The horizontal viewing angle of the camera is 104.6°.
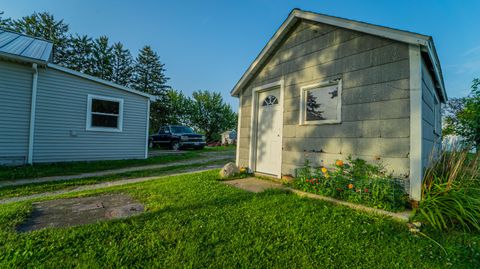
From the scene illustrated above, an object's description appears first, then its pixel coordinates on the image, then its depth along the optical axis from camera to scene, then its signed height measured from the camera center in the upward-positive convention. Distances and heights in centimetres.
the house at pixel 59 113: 596 +72
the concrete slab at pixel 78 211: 236 -117
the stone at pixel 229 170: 513 -92
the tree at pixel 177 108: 2558 +399
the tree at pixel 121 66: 2634 +980
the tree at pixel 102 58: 2480 +1013
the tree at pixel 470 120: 708 +111
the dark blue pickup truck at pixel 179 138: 1311 -12
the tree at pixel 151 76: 2572 +858
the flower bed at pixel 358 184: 287 -73
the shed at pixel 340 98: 299 +95
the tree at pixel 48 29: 2159 +1237
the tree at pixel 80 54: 2359 +1006
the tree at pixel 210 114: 2705 +354
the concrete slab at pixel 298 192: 259 -100
